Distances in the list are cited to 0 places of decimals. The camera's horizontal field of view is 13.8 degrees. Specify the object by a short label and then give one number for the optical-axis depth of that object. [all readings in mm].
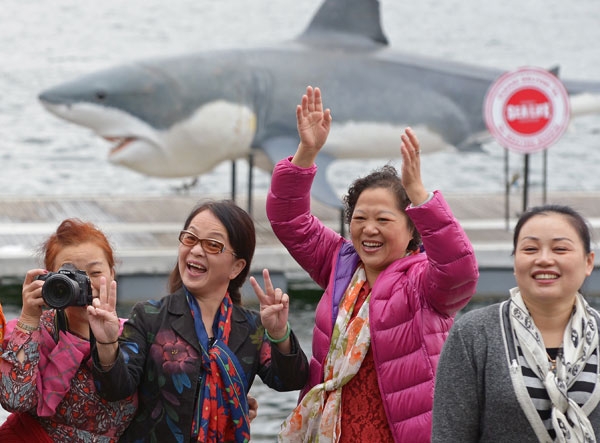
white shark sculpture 22767
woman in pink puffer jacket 7522
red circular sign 22597
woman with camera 7464
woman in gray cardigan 6406
